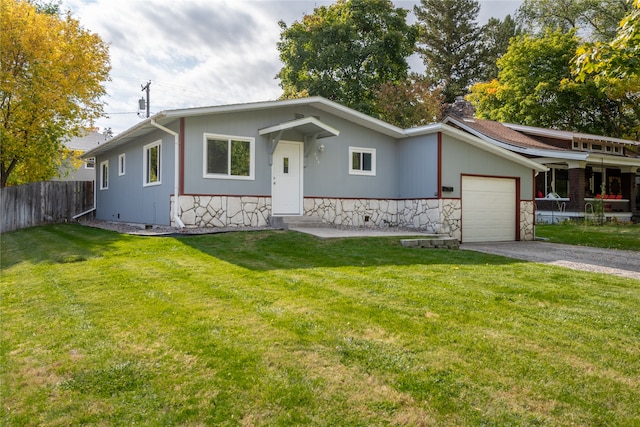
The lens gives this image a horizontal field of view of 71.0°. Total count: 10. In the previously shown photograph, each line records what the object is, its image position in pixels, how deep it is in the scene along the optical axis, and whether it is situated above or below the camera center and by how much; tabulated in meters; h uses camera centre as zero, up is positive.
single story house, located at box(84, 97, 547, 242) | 10.95 +1.10
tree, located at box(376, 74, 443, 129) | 23.58 +5.82
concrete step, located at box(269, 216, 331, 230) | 11.12 -0.23
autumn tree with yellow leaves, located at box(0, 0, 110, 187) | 13.88 +4.41
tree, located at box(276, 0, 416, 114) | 24.77 +9.03
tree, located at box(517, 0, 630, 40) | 27.77 +12.99
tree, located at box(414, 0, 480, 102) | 34.84 +13.40
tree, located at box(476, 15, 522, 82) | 34.19 +13.26
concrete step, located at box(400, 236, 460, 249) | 9.27 -0.63
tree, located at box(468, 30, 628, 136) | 25.22 +6.96
